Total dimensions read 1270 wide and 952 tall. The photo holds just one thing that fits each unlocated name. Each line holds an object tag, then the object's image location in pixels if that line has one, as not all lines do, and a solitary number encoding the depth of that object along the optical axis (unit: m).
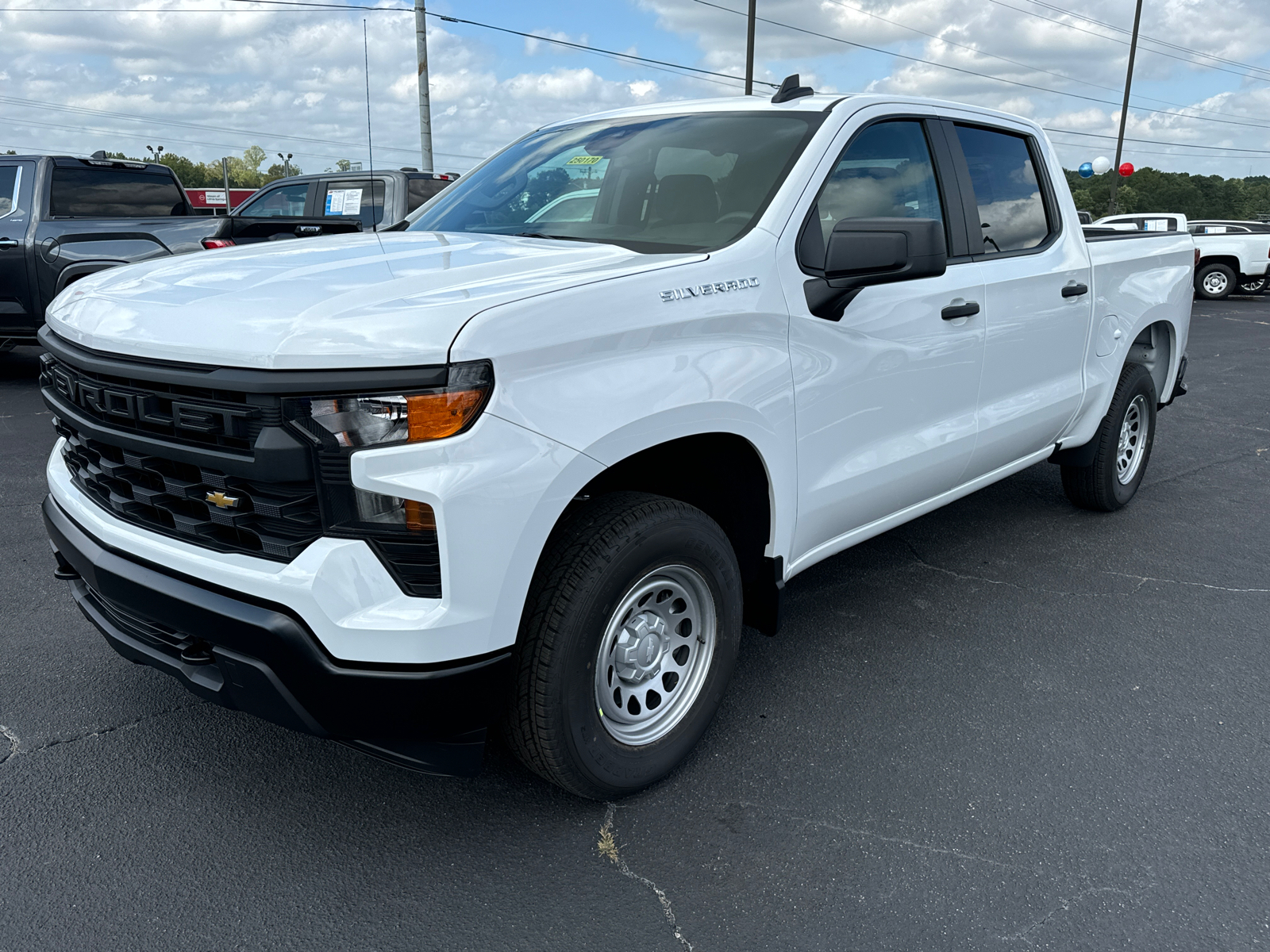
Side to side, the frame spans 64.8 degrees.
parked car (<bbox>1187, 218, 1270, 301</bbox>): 18.98
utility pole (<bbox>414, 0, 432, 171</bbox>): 16.42
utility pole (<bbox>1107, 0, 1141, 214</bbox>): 36.06
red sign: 38.83
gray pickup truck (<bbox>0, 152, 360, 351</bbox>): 8.38
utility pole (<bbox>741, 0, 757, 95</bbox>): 22.94
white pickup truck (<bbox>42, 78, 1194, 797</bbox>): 2.10
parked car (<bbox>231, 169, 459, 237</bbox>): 8.70
